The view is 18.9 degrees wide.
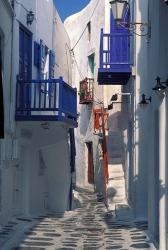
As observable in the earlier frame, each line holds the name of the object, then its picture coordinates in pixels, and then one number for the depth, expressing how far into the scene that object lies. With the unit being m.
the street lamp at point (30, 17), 14.23
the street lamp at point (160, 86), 8.08
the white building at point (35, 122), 12.63
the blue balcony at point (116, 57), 14.66
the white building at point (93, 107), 19.73
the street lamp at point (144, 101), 11.20
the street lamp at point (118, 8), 10.28
